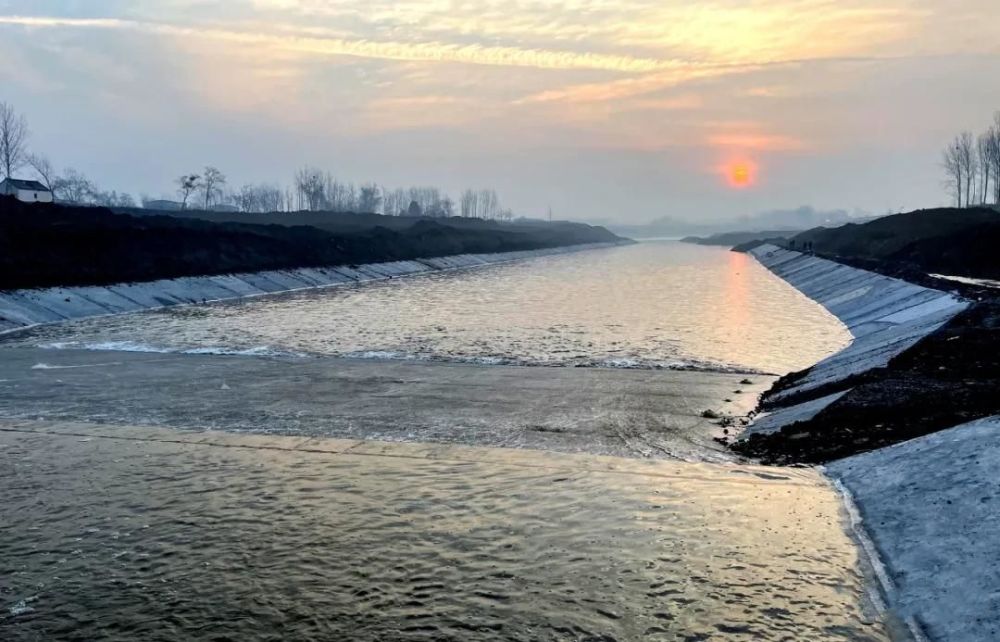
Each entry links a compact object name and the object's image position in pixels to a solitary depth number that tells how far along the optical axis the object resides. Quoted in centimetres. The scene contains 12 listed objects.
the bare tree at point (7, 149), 8462
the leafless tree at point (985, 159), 10862
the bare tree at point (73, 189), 12850
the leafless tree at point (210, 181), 14712
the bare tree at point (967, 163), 11956
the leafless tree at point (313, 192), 17012
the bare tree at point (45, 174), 10475
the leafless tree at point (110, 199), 15025
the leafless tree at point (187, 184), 13300
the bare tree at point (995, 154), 10430
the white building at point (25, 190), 7894
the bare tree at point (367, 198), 19852
